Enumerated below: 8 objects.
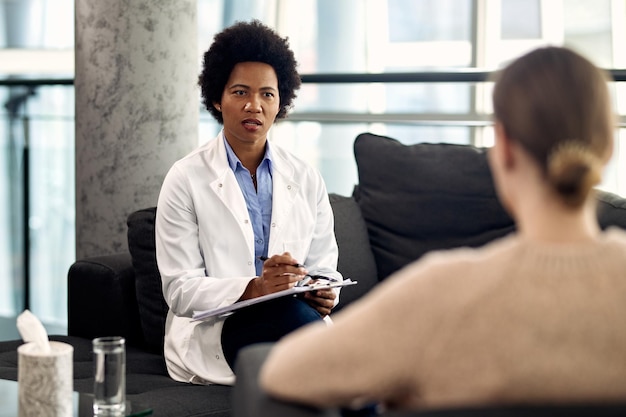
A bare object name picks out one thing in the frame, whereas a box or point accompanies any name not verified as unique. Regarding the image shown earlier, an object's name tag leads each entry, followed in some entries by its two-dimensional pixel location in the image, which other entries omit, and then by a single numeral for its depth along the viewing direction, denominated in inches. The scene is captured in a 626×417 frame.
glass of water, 127.7
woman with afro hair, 149.1
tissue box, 124.8
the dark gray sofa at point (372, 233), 162.7
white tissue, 126.3
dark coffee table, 129.8
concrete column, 189.2
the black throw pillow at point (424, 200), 166.8
